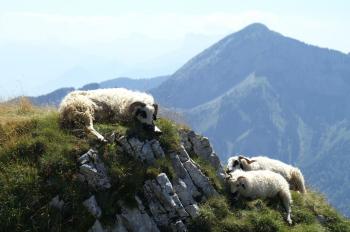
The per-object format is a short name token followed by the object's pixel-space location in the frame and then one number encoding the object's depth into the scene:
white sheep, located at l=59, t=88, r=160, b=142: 17.31
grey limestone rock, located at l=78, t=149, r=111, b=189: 15.10
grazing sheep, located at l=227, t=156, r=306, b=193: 22.36
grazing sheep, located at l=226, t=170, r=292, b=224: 18.36
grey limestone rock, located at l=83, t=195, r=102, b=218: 14.47
